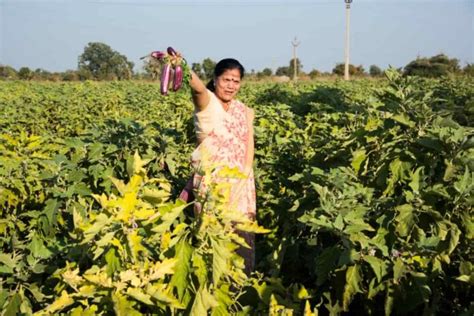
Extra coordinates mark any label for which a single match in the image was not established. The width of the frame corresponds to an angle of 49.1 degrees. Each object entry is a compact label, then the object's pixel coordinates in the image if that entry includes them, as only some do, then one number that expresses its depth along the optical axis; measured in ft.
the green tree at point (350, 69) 136.59
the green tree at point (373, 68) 155.07
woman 10.63
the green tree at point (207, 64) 129.22
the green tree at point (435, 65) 110.42
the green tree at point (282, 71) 161.38
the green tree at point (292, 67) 153.31
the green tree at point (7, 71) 134.71
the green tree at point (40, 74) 128.98
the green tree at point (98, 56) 202.74
